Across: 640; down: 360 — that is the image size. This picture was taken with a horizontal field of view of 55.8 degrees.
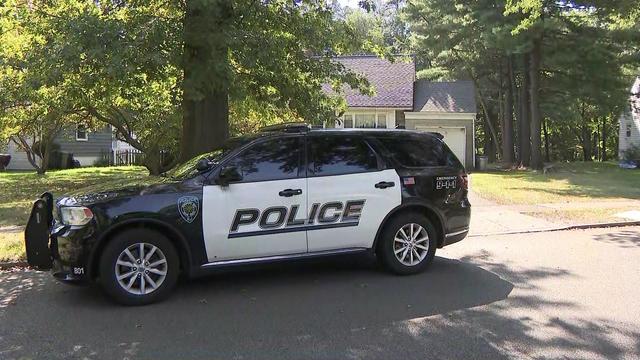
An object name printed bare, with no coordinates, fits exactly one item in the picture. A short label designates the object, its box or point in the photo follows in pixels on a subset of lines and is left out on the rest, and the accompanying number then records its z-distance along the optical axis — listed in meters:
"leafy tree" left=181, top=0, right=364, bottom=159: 8.87
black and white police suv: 5.95
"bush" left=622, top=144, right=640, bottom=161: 31.88
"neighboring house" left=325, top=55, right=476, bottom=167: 28.19
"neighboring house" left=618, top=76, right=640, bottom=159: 36.91
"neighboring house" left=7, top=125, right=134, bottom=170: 33.56
